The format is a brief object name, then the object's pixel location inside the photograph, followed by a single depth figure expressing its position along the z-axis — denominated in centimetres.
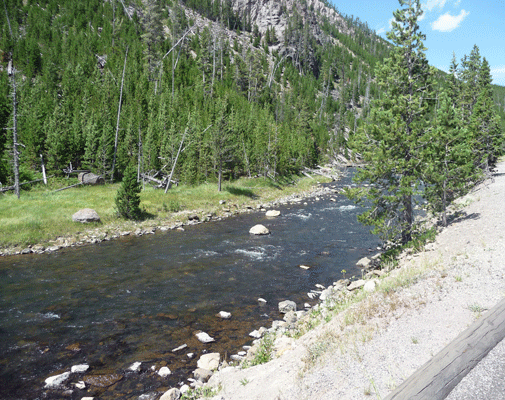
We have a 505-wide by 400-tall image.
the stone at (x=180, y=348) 1053
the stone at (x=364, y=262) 1852
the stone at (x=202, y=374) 872
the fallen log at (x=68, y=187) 3884
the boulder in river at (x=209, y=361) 935
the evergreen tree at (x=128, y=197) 2973
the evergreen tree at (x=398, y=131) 1639
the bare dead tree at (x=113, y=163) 4598
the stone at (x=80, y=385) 870
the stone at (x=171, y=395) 783
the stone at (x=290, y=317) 1188
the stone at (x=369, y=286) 1123
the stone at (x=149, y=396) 821
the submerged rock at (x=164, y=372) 920
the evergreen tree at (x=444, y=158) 1633
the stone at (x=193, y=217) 3400
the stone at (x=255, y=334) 1130
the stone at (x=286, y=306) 1331
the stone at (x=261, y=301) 1414
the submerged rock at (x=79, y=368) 944
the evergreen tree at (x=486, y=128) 3391
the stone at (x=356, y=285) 1362
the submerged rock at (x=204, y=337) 1111
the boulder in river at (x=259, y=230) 2738
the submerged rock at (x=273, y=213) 3581
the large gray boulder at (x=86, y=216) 2833
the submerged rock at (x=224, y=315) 1292
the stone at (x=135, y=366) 951
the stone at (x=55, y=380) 874
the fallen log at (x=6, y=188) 3430
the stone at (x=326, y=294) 1412
